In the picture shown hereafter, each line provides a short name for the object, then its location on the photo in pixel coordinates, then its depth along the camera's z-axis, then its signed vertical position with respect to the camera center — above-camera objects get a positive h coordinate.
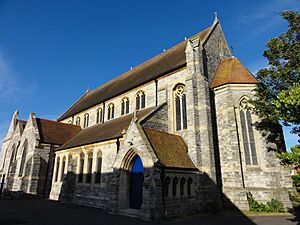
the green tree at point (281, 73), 12.77 +6.78
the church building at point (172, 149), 13.55 +2.52
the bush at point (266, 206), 14.16 -1.51
